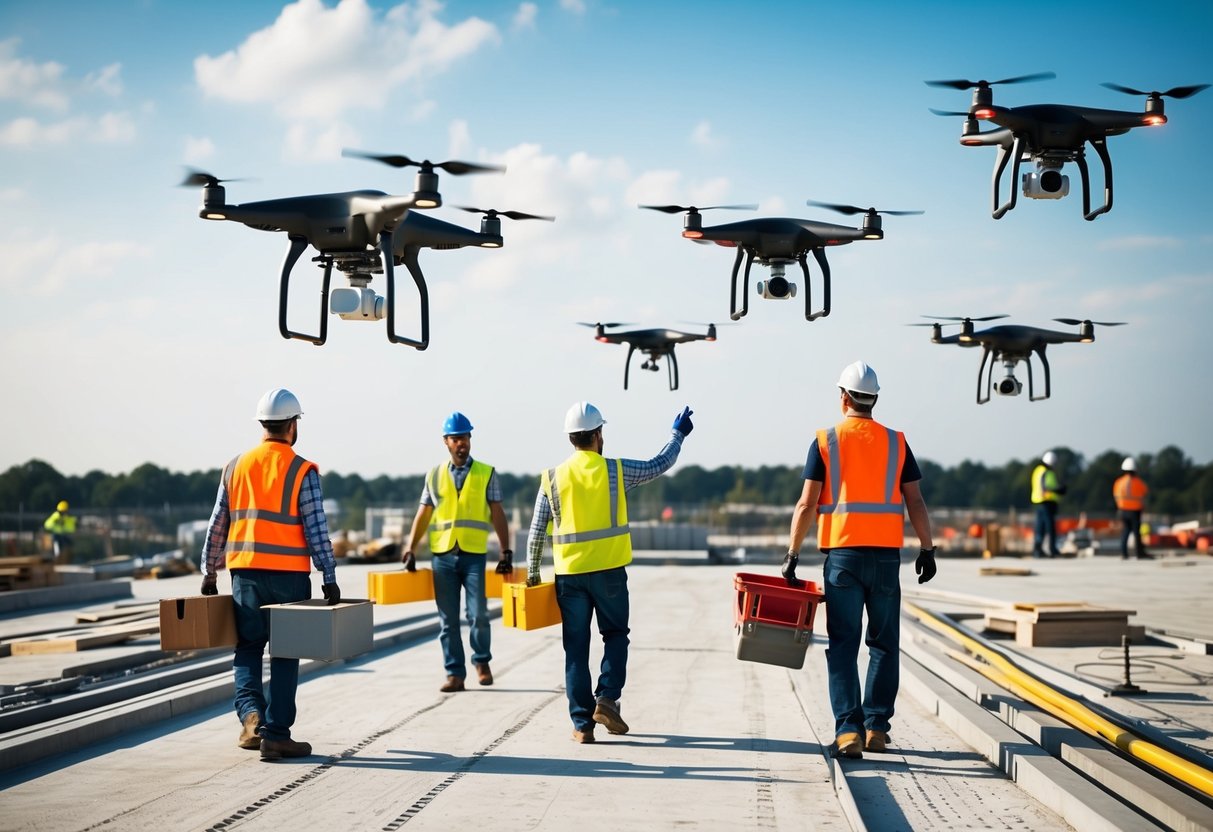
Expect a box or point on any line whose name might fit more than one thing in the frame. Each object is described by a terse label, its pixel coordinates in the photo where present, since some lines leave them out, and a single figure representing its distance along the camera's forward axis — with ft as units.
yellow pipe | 20.24
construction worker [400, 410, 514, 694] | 34.86
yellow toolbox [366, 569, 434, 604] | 34.40
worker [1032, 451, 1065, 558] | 101.30
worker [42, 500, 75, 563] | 108.17
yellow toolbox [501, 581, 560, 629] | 28.17
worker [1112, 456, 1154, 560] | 102.42
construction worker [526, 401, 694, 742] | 27.35
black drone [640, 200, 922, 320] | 42.73
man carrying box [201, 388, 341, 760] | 25.48
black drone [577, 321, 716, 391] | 86.53
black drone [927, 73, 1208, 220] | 34.40
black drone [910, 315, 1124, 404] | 73.92
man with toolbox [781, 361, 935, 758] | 25.03
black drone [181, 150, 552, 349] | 32.50
